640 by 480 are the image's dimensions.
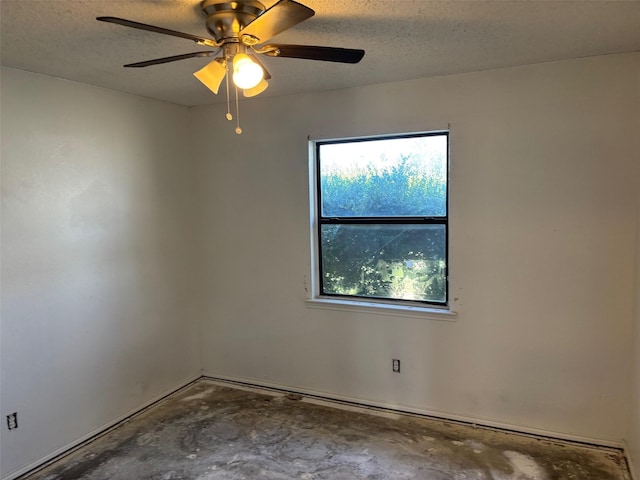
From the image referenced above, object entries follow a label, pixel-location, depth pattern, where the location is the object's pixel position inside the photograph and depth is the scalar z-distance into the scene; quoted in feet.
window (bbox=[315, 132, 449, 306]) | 10.20
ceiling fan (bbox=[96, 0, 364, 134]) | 5.24
